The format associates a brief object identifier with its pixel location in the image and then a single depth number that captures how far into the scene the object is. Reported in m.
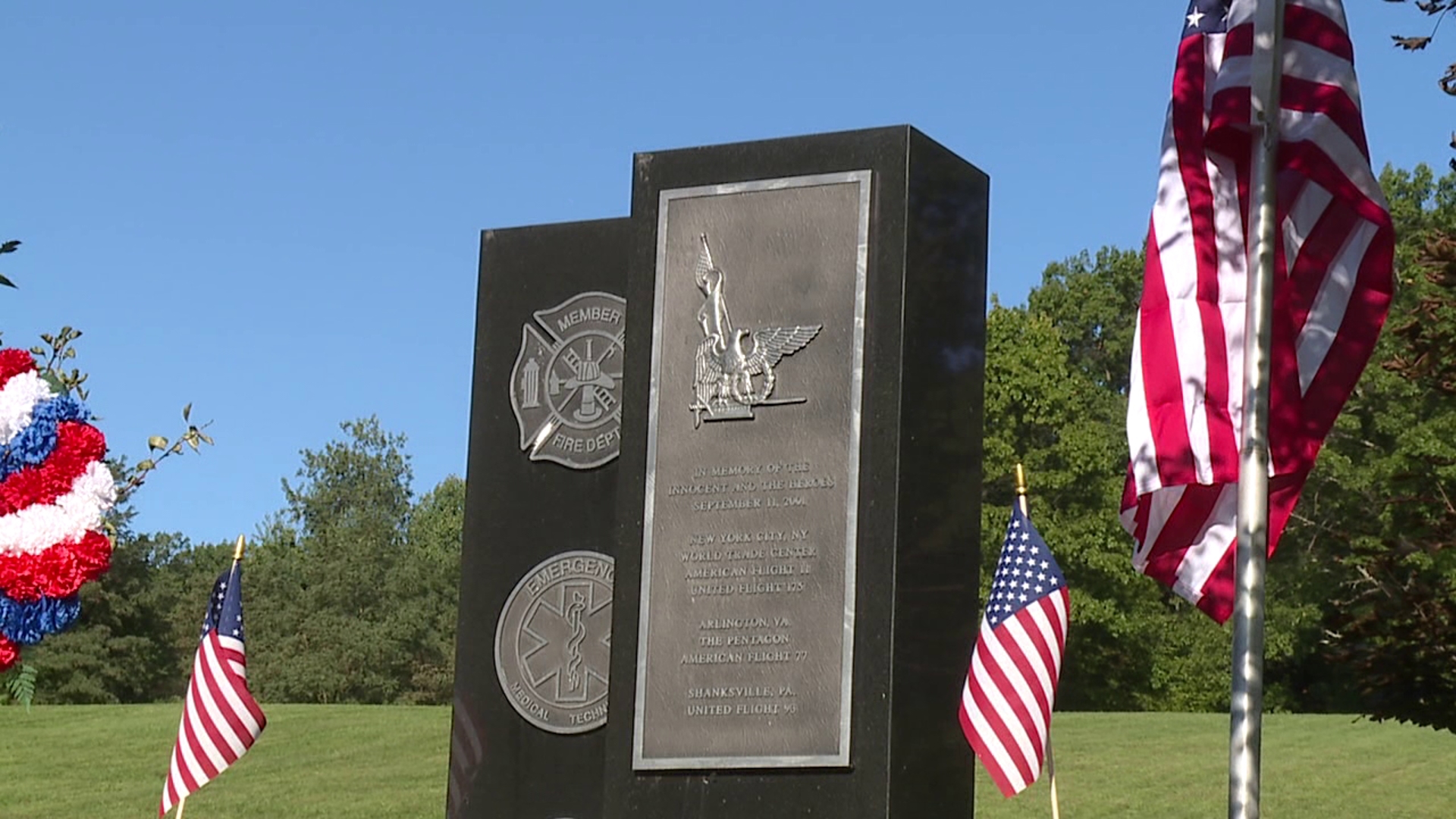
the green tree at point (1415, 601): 15.25
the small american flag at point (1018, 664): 10.58
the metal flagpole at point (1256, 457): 7.34
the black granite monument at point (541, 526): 12.02
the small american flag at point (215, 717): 14.61
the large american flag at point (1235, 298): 8.01
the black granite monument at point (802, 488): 9.44
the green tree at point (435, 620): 55.59
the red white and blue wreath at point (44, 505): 6.54
